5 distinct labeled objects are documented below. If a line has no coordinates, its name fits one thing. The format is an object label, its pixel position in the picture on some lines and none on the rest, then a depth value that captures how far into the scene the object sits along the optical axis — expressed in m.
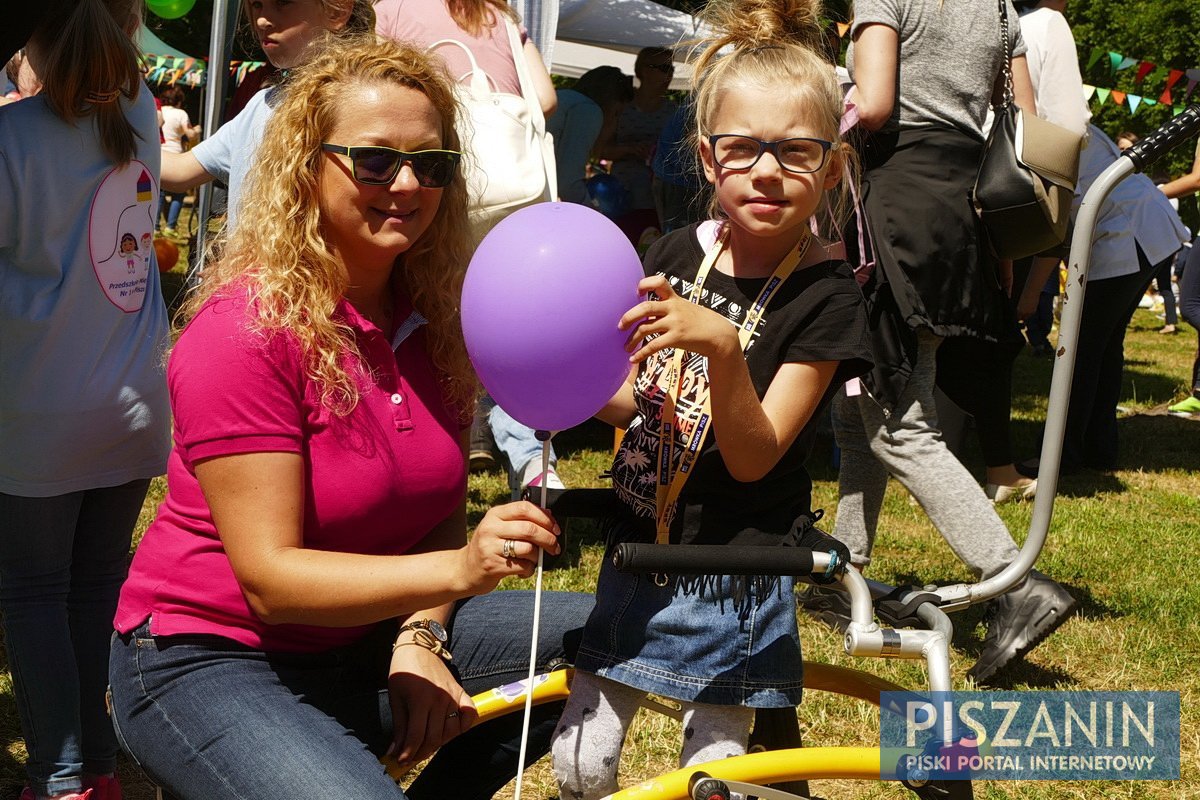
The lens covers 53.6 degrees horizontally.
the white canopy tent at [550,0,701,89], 12.51
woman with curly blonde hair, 1.78
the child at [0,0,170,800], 2.48
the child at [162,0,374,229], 3.25
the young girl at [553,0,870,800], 1.93
